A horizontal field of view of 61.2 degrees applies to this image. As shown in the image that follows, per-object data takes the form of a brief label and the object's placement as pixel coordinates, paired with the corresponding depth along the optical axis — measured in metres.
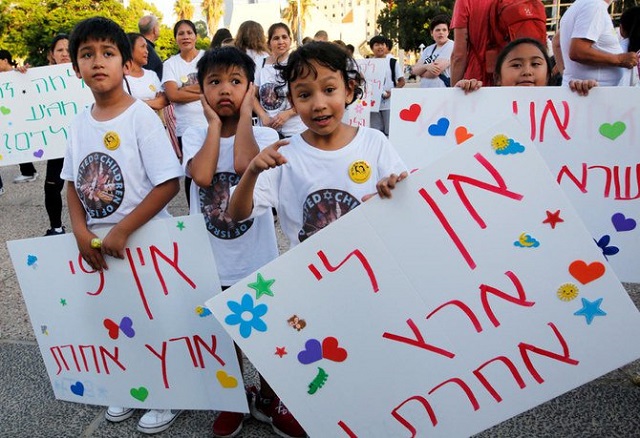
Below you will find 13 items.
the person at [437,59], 5.26
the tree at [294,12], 49.70
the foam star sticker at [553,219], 1.34
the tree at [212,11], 56.22
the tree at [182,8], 51.01
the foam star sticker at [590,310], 1.35
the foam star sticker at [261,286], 1.46
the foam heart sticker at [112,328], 1.91
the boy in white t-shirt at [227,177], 1.91
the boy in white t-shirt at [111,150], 1.87
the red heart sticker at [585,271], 1.34
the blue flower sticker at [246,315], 1.47
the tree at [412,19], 34.22
